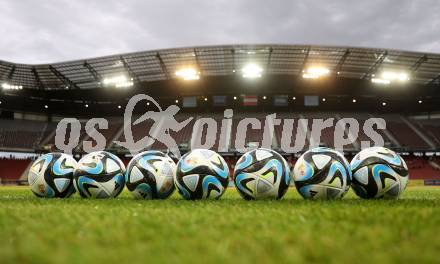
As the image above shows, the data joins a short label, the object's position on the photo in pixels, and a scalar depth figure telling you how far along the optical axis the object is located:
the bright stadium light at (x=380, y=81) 38.66
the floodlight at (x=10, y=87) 40.97
